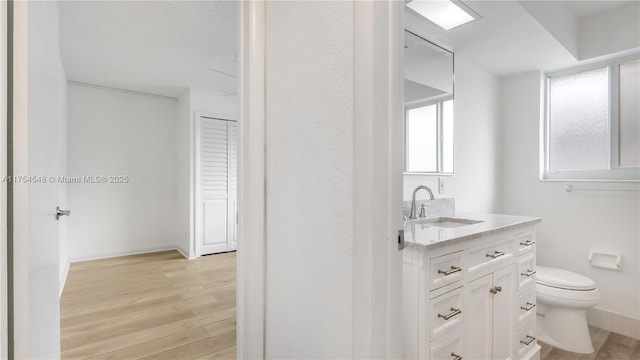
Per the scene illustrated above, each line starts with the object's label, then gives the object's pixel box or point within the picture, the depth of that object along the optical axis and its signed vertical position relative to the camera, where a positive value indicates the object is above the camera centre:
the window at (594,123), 2.28 +0.47
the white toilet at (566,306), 1.94 -0.84
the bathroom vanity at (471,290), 1.22 -0.52
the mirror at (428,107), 2.11 +0.54
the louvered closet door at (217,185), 4.01 -0.10
